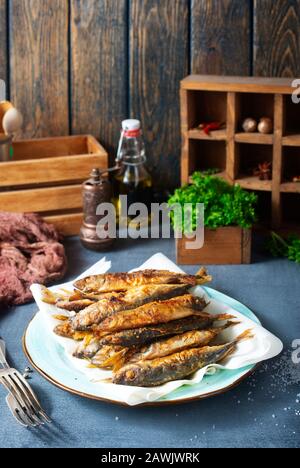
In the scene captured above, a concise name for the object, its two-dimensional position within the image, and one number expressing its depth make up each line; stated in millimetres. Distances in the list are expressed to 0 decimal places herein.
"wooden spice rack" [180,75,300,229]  2070
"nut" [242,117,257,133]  2115
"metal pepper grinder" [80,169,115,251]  2047
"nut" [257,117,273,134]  2104
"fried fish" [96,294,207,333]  1439
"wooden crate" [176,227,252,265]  1976
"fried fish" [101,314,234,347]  1426
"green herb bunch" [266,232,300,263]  2020
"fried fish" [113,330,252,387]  1366
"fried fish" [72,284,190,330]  1476
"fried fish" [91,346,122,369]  1425
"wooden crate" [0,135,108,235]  2096
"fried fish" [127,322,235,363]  1418
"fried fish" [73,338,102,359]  1446
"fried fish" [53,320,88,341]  1497
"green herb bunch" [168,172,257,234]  1948
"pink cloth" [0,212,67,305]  1810
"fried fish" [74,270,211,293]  1597
